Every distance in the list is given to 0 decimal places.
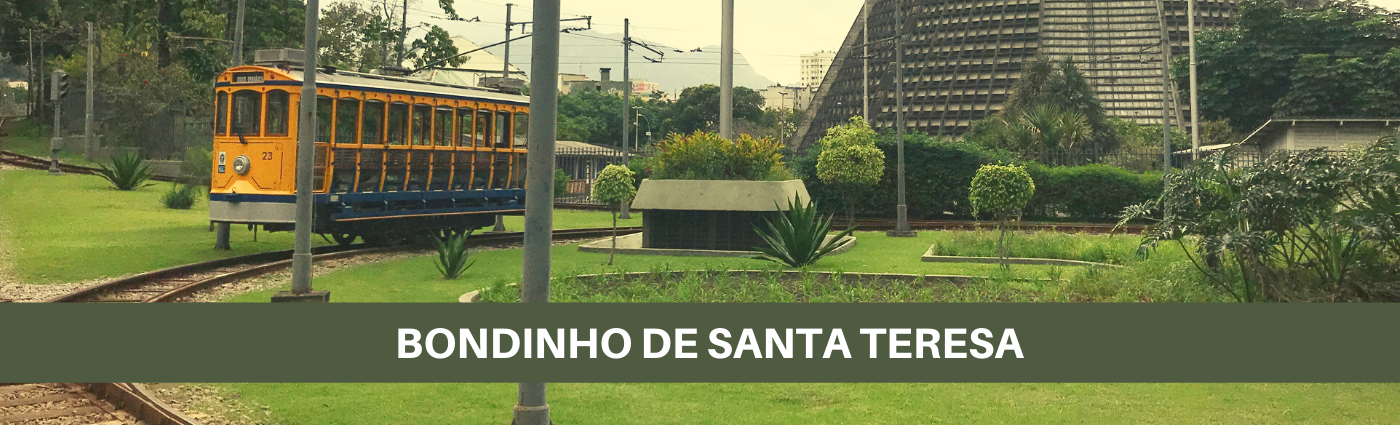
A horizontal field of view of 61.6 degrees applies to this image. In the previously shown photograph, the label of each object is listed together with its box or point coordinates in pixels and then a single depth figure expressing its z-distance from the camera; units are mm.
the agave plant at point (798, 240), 20359
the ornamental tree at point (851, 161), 33250
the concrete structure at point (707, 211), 24359
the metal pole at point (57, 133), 40319
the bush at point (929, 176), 39625
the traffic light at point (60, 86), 42531
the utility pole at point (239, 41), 21703
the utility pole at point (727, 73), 30766
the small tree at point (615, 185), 22516
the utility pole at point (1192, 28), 46969
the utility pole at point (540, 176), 7559
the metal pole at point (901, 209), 31641
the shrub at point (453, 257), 19219
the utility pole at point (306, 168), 15523
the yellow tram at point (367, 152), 21234
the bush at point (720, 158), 26109
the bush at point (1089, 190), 38625
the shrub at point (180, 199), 32719
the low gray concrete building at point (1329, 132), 36375
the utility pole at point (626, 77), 39344
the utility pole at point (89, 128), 45344
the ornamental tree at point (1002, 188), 21500
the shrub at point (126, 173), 36656
